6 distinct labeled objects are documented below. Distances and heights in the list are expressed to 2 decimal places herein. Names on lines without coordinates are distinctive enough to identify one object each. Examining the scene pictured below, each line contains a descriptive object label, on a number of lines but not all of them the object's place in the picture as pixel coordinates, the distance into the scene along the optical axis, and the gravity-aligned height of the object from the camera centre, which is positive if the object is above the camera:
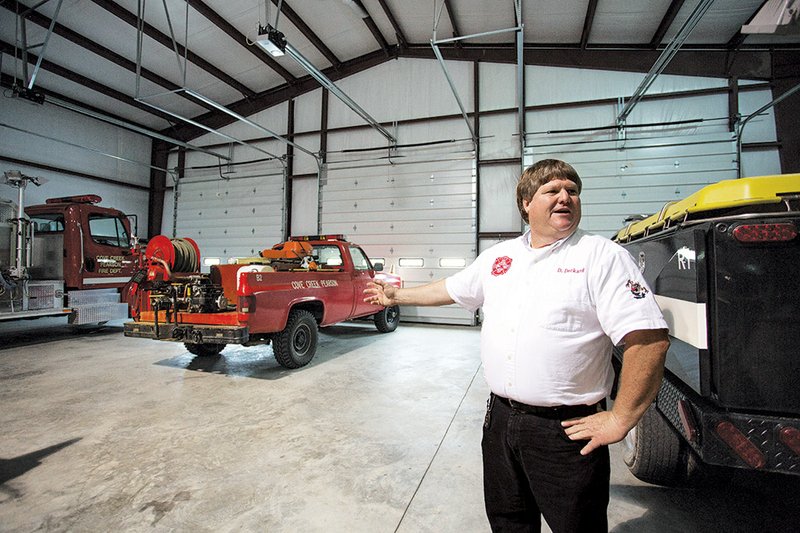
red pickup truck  4.29 -0.32
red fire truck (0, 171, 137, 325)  5.95 +0.31
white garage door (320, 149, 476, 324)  9.27 +1.86
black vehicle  1.29 -0.16
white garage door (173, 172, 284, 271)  11.23 +2.07
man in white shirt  1.07 -0.26
